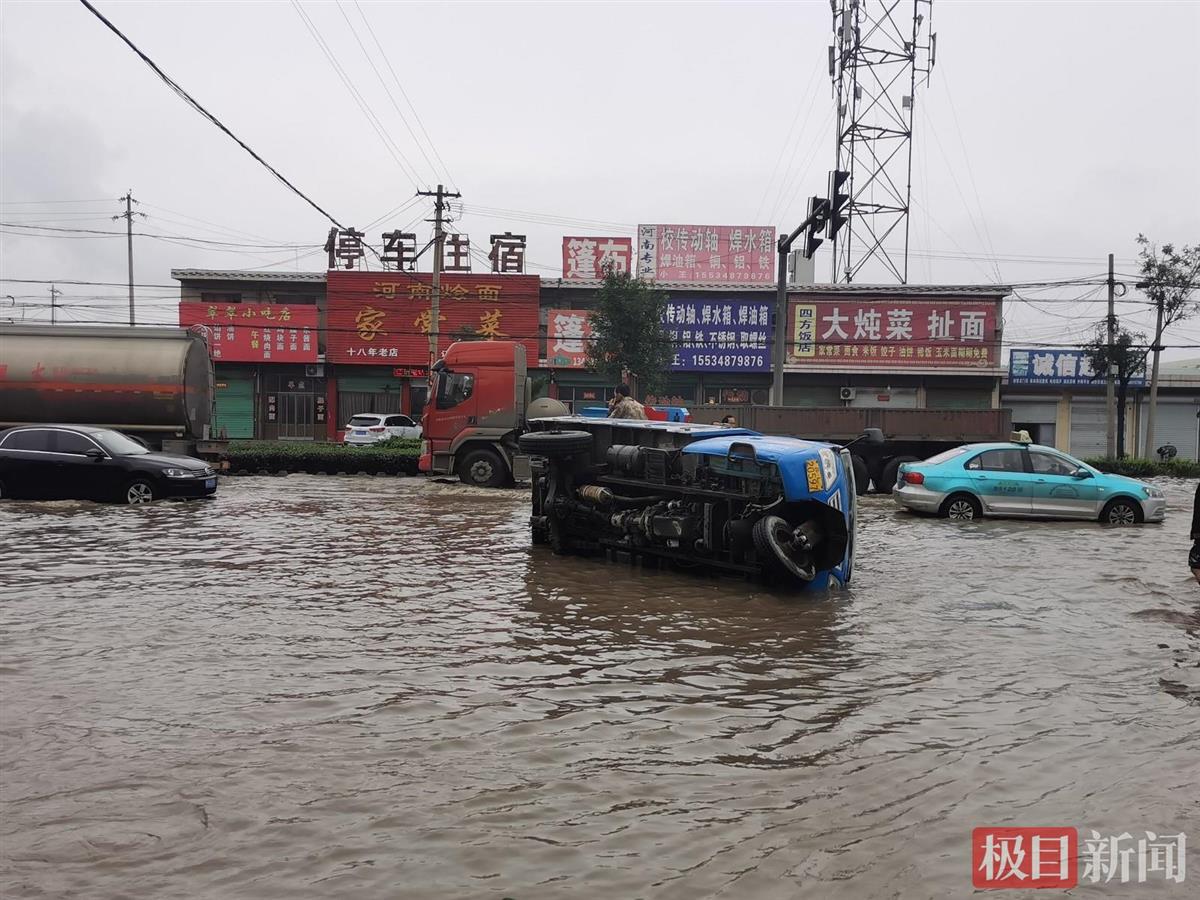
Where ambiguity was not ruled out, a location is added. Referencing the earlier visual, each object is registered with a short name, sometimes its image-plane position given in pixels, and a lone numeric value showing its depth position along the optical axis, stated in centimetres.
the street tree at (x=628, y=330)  3312
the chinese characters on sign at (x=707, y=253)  4003
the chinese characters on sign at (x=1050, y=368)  4012
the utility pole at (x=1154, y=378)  3228
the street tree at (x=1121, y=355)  3231
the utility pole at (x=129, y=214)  5665
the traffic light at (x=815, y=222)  1805
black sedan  1600
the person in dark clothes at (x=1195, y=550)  786
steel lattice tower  3816
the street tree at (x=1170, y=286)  3206
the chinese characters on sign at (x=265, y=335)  3850
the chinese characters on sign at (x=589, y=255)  3950
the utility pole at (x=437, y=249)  3027
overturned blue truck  874
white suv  3484
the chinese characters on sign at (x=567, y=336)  3869
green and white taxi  1598
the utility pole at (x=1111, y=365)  3215
